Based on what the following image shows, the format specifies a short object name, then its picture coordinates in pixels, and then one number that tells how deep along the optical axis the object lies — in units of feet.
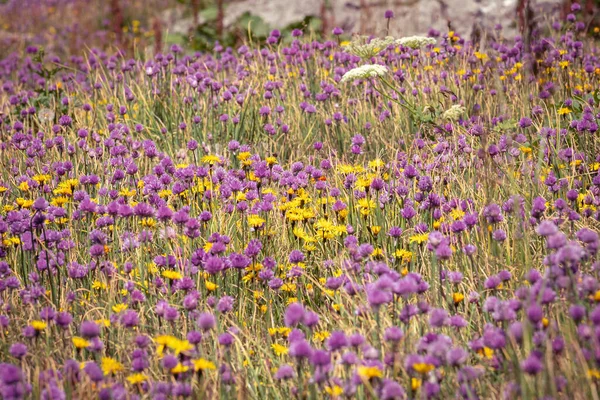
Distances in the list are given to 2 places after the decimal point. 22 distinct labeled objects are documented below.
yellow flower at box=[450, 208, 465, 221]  19.20
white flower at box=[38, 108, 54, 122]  32.01
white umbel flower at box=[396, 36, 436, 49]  26.99
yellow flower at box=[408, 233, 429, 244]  17.65
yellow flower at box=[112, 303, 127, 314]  15.72
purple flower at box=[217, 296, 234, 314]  15.40
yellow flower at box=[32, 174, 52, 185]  21.38
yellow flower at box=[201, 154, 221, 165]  21.85
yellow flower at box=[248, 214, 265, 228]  18.36
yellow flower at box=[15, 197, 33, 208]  19.62
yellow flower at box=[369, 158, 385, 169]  21.68
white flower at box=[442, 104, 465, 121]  24.60
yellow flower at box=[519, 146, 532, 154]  22.36
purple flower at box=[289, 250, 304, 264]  18.01
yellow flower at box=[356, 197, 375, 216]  19.47
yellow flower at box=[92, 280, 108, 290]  17.19
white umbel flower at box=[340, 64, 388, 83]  24.63
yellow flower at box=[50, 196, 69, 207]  19.80
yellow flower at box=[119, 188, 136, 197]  20.98
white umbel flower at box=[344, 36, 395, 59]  26.99
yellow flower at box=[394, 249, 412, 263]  17.33
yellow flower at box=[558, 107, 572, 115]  24.05
